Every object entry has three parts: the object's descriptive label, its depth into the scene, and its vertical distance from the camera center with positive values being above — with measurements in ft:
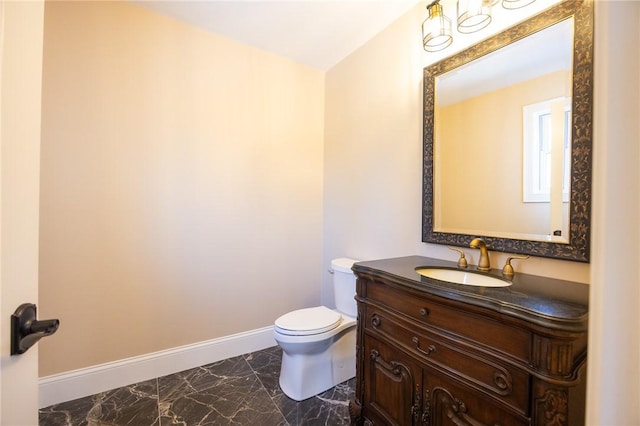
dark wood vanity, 2.60 -1.63
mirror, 3.67 +1.22
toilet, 5.62 -2.92
